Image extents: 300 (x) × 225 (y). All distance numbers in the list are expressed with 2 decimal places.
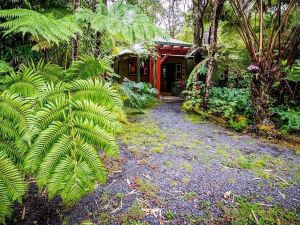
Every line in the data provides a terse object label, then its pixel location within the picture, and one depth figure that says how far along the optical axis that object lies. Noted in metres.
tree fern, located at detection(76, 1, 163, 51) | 2.35
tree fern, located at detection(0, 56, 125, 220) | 1.45
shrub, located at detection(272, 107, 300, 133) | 5.94
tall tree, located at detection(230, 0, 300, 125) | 5.95
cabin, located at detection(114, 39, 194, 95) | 16.39
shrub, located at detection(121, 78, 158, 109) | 9.92
